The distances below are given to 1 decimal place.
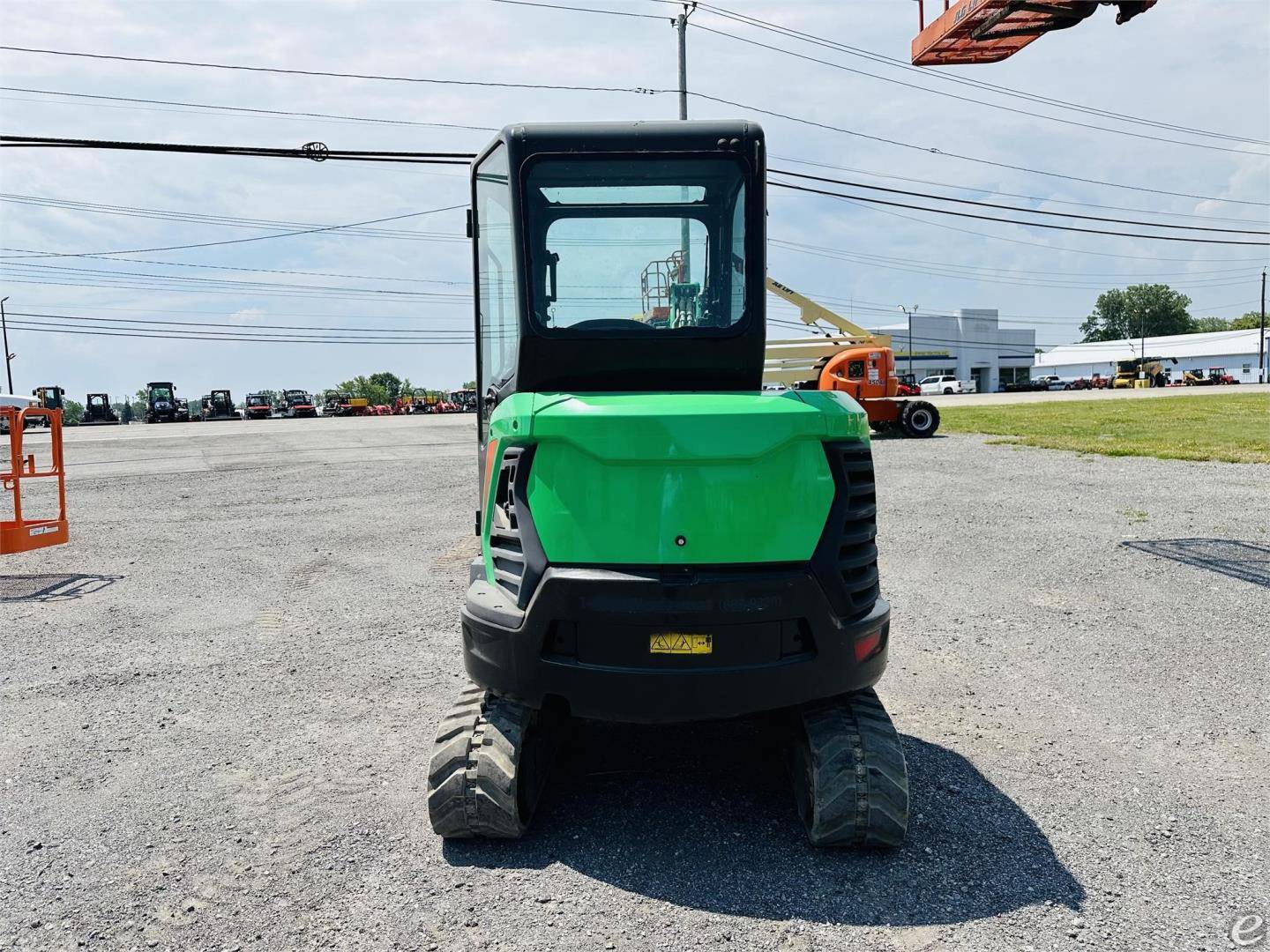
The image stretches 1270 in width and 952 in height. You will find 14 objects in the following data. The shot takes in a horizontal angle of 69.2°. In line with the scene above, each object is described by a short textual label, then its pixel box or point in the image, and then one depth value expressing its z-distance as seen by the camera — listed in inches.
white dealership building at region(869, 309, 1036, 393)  3794.3
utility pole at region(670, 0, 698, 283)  1078.4
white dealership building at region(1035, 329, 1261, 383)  3986.2
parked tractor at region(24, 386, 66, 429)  1796.1
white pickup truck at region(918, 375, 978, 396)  2898.6
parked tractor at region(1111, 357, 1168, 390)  2992.1
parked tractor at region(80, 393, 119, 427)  2215.8
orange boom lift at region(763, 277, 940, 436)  861.8
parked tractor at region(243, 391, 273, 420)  2250.9
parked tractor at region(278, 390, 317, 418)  2331.4
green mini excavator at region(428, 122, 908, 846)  127.3
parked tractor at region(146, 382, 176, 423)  2116.1
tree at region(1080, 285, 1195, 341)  5590.6
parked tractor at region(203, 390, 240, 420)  2349.9
